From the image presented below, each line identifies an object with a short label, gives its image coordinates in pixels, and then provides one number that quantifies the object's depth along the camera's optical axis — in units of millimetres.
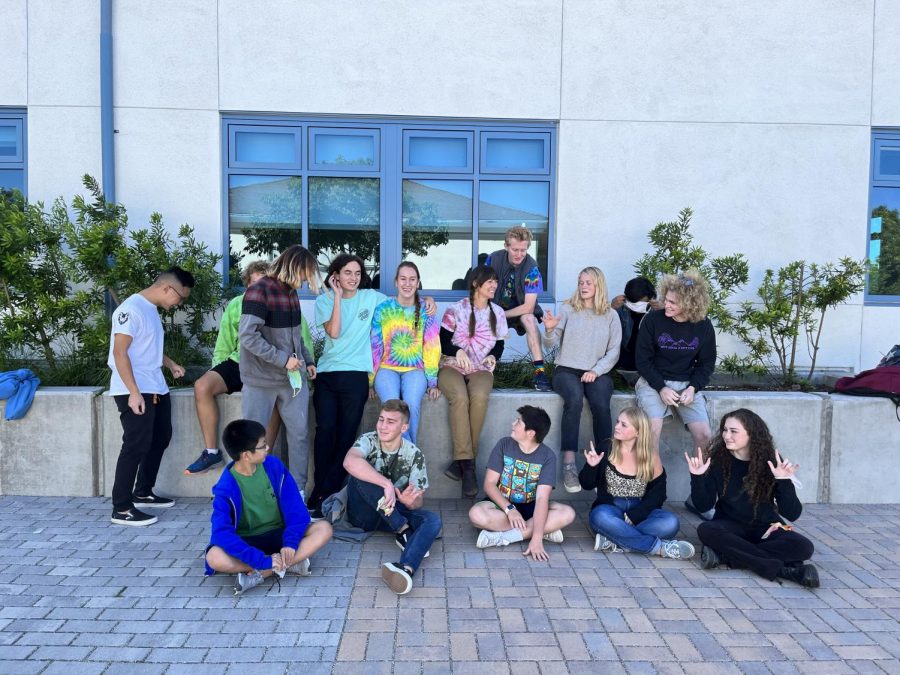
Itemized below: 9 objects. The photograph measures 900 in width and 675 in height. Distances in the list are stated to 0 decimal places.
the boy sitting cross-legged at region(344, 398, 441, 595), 4645
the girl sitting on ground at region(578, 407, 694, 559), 4758
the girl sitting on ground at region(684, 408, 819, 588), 4434
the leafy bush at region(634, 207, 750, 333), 6879
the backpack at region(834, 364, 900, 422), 6098
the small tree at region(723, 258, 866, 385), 6887
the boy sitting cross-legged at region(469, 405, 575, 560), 4844
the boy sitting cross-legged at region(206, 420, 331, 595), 4047
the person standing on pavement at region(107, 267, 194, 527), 5137
